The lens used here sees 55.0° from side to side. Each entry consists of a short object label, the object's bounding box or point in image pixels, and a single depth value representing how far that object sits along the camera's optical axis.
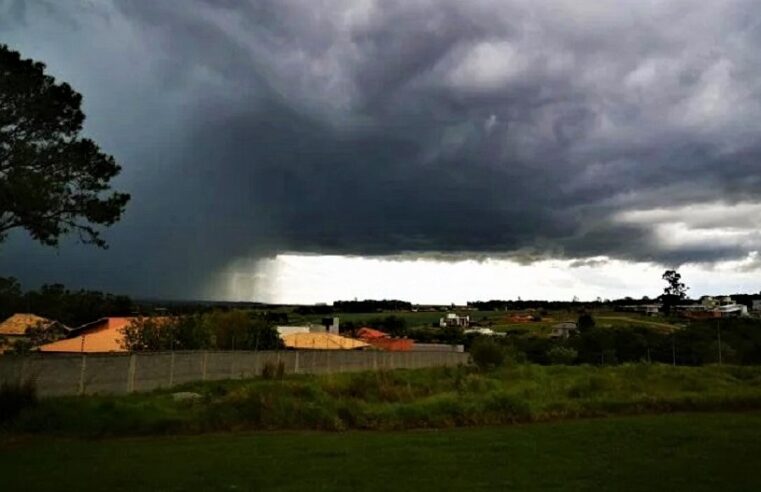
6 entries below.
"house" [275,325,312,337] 90.96
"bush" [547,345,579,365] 70.25
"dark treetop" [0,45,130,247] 25.81
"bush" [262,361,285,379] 42.09
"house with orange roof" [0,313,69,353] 28.48
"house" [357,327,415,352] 94.06
